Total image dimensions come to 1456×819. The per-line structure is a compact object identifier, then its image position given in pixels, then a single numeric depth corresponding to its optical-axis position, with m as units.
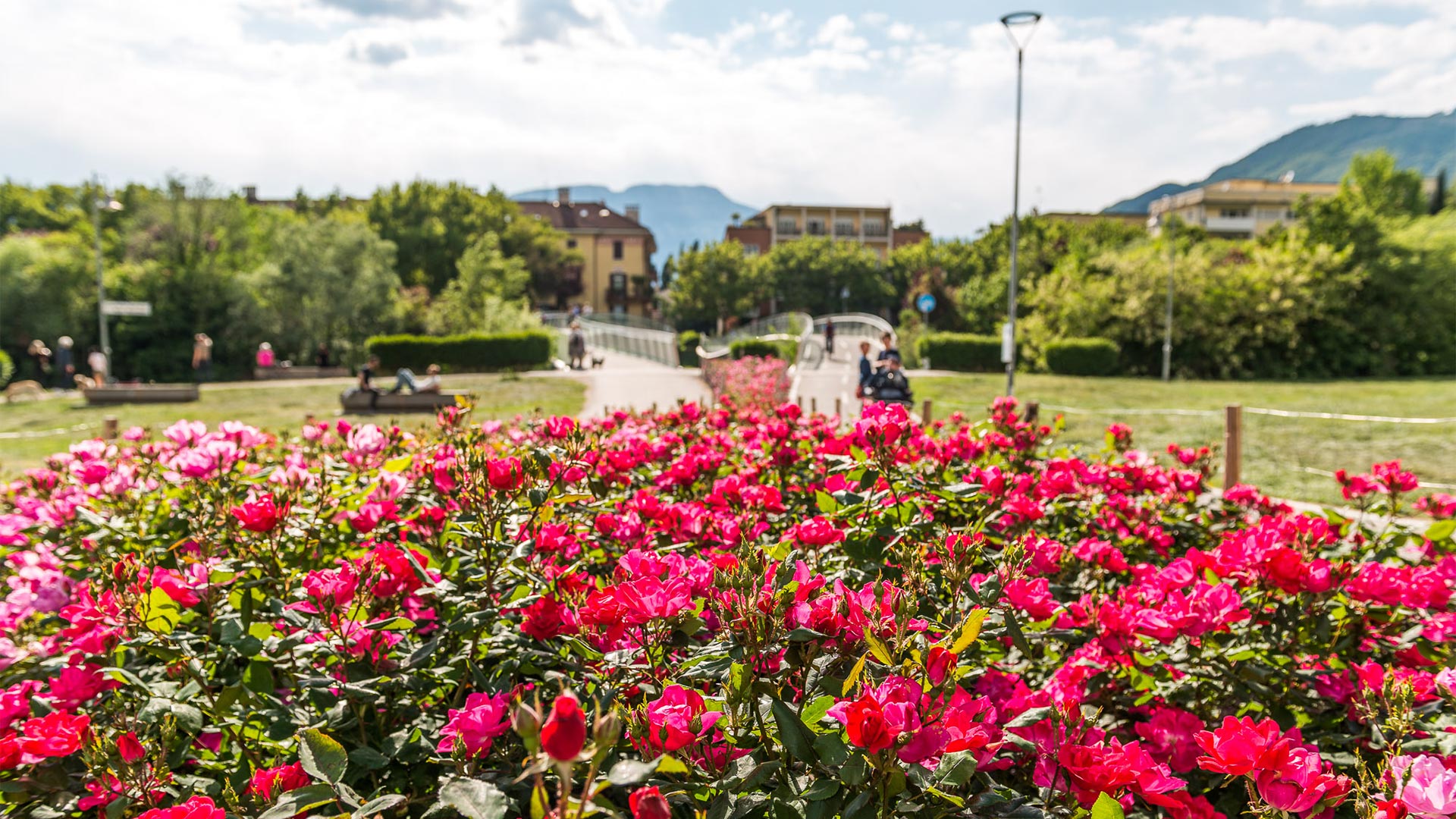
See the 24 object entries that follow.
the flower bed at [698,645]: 1.26
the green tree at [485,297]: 31.95
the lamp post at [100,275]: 21.25
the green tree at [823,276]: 59.84
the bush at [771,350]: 25.47
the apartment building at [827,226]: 77.07
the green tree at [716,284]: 57.06
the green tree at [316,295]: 30.91
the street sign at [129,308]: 19.98
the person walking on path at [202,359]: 24.89
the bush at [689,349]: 34.97
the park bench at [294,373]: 25.61
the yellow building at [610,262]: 65.56
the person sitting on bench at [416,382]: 16.58
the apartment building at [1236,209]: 75.50
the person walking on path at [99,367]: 20.44
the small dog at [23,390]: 19.05
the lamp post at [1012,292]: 13.93
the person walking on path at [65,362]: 22.73
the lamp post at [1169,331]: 27.09
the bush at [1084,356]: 28.44
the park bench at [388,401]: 16.14
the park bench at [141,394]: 17.75
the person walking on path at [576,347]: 28.78
